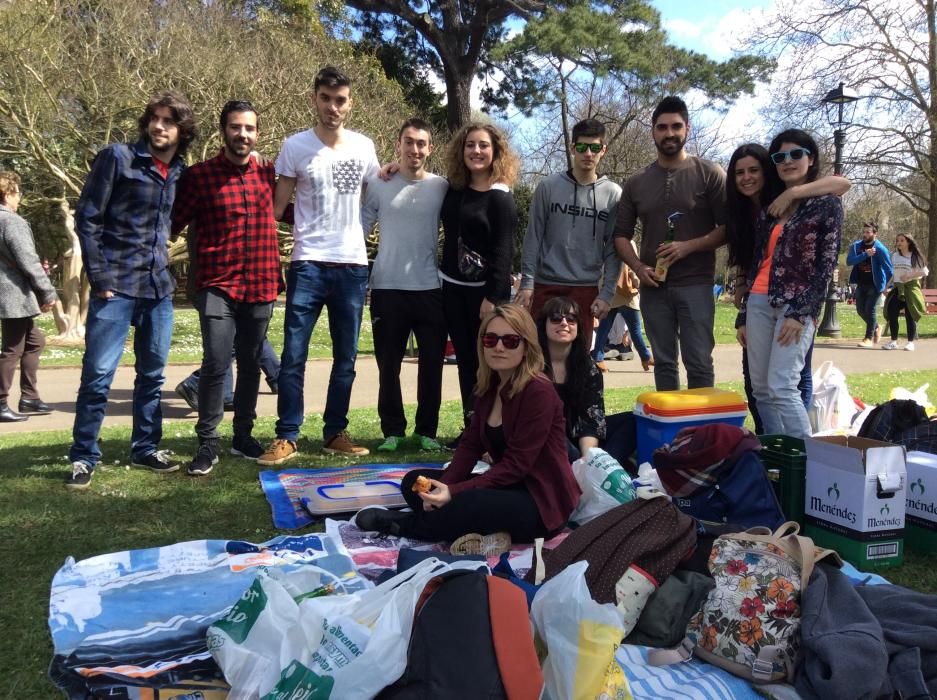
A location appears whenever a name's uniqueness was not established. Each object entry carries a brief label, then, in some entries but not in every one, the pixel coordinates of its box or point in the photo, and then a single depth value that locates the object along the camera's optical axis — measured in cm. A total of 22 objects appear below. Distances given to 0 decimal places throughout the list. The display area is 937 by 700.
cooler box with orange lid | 457
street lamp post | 1538
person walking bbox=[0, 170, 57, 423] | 654
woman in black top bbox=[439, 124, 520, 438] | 519
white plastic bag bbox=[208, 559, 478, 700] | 199
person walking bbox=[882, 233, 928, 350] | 1282
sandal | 357
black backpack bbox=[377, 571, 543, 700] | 198
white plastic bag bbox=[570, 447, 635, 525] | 388
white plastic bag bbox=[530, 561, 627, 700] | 206
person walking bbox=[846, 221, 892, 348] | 1287
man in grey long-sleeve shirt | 530
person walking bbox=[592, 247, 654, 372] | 977
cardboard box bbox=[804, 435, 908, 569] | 348
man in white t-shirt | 505
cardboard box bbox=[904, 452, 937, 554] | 372
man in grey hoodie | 538
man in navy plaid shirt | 452
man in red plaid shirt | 480
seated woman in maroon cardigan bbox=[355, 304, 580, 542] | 359
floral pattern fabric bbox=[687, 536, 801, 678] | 248
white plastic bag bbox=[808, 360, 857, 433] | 557
